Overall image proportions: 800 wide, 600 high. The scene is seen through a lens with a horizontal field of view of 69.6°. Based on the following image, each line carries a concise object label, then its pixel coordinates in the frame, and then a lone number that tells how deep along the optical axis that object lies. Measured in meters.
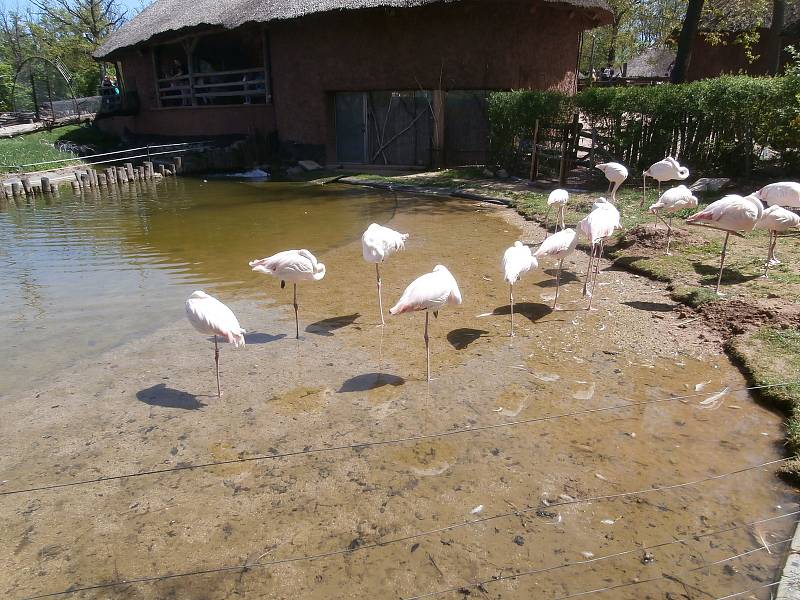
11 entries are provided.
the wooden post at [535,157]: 15.13
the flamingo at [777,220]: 6.75
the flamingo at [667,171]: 9.42
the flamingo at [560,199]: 8.76
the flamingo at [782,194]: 7.39
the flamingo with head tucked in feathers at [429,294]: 5.02
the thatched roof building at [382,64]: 18.27
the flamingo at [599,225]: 6.68
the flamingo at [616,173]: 9.33
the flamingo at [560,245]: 6.47
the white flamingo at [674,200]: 8.02
